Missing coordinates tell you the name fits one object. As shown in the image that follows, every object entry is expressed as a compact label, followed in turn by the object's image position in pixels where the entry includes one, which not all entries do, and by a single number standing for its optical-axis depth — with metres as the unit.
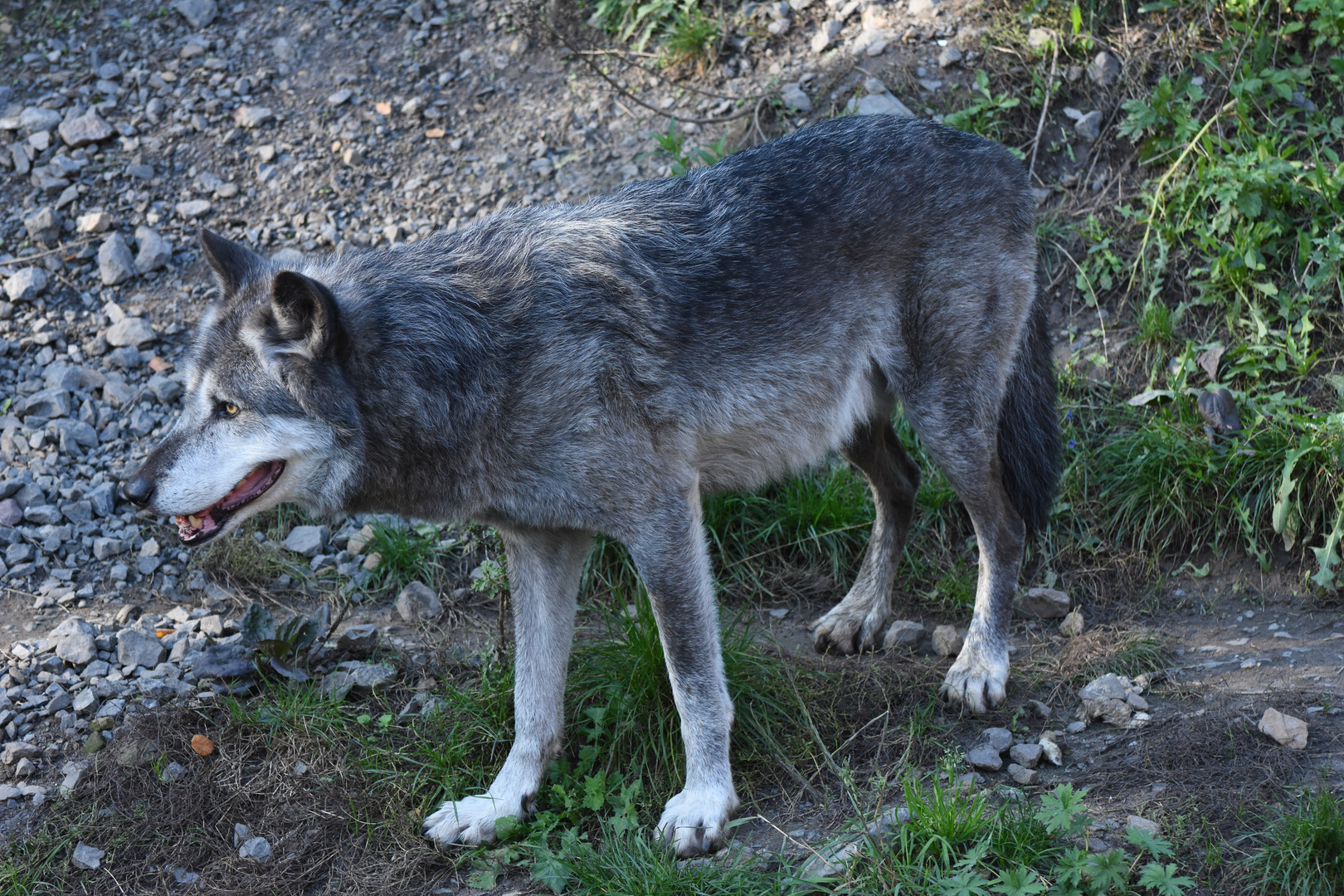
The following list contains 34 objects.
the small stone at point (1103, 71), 5.89
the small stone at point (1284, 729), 3.29
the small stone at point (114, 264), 6.01
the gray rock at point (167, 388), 5.56
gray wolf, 3.29
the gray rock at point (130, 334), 5.75
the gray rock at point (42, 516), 4.98
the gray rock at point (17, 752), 3.85
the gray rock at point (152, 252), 6.09
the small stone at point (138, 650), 4.30
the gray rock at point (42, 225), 6.11
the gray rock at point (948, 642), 4.44
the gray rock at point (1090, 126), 5.84
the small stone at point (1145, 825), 2.99
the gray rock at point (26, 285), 5.88
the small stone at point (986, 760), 3.54
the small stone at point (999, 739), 3.64
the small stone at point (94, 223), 6.17
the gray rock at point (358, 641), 4.32
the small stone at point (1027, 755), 3.52
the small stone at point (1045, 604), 4.62
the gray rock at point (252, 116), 6.66
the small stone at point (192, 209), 6.28
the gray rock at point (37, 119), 6.55
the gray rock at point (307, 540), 5.10
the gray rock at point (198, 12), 7.16
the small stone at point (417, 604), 4.75
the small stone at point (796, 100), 6.13
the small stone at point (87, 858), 3.44
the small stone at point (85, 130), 6.51
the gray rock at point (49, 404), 5.44
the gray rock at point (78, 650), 4.27
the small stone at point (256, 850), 3.49
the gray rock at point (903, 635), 4.52
